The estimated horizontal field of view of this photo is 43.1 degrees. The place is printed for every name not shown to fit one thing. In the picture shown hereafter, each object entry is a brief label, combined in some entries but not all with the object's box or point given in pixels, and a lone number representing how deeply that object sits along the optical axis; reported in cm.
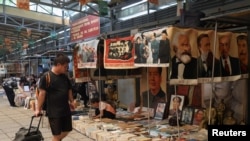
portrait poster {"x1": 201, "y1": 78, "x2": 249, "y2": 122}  665
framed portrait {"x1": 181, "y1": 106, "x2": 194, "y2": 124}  763
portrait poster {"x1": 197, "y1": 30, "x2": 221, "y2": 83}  517
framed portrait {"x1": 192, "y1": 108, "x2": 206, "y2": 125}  734
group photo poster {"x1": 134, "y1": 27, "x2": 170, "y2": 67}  503
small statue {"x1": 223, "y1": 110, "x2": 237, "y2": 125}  672
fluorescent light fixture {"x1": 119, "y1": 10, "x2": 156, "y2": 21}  972
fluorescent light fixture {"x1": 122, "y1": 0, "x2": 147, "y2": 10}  992
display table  648
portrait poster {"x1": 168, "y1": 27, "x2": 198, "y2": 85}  500
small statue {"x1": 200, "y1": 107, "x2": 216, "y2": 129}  675
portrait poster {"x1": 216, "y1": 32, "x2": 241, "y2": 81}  541
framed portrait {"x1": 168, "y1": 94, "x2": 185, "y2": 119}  801
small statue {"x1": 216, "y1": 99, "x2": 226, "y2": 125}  679
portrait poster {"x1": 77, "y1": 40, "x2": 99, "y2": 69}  797
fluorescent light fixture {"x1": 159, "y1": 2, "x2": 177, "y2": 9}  845
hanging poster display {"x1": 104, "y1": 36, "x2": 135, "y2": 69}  687
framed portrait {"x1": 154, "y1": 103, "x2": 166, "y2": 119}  855
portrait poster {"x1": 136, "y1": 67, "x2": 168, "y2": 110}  813
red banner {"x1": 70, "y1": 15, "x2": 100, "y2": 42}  1153
